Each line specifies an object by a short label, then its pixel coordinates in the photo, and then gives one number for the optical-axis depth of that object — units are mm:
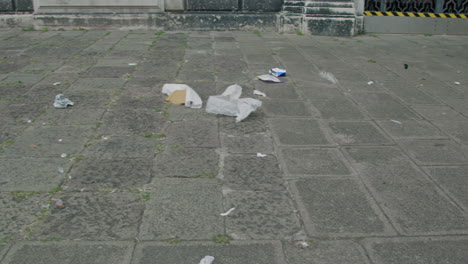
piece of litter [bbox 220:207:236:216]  2826
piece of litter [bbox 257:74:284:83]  5855
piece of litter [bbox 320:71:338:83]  6052
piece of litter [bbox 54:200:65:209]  2871
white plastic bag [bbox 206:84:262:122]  4559
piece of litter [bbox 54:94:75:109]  4723
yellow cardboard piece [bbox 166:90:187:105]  4988
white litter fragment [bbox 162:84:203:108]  4867
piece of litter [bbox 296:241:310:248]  2514
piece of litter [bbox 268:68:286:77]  6141
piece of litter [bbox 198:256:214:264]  2328
